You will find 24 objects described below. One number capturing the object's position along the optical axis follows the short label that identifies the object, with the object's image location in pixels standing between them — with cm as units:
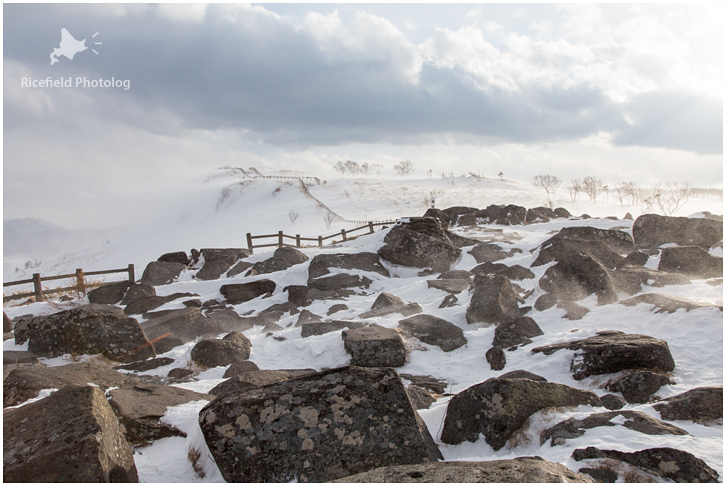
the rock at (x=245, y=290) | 1330
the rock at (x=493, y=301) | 855
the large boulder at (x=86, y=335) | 786
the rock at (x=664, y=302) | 647
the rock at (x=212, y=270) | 1731
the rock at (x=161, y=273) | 1701
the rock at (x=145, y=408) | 405
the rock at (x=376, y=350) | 718
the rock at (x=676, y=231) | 1297
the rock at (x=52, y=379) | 511
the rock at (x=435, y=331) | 790
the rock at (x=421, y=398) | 496
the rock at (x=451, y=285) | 1117
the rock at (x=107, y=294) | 1336
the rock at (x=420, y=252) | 1484
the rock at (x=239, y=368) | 731
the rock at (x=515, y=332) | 732
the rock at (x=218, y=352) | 777
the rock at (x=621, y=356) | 499
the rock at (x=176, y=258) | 2022
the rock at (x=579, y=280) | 820
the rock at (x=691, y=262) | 912
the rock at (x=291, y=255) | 1708
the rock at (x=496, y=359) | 663
